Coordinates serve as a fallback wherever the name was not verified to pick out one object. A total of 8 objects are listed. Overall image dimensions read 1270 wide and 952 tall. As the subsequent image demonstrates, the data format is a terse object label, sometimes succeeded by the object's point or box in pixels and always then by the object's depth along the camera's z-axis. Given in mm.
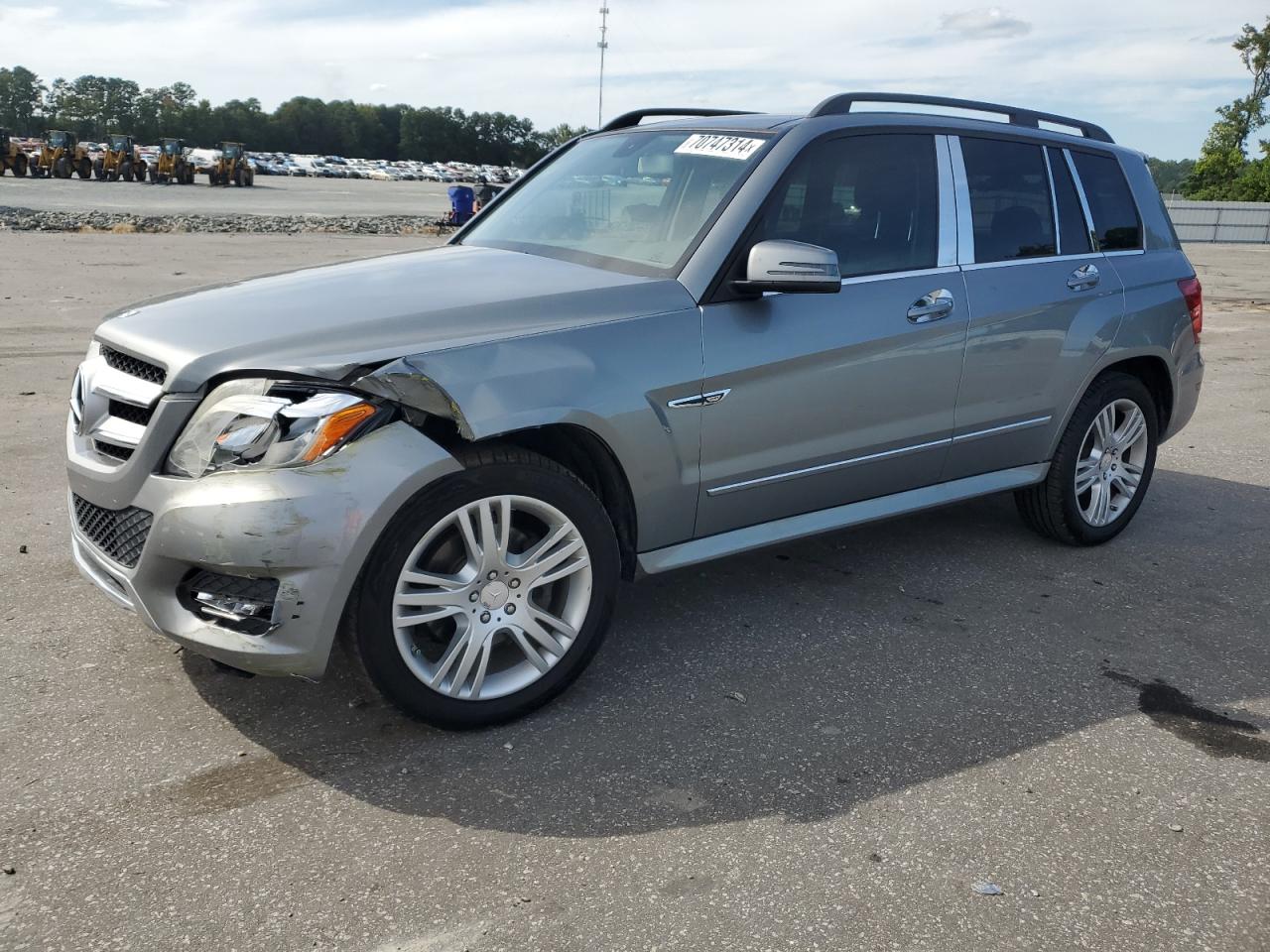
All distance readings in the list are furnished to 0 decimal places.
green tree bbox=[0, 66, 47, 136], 131375
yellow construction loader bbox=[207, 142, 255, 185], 54000
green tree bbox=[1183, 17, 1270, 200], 56812
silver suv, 3014
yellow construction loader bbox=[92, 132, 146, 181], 52281
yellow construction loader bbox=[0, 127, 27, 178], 51125
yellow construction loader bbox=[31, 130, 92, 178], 51156
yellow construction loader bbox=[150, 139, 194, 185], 53156
